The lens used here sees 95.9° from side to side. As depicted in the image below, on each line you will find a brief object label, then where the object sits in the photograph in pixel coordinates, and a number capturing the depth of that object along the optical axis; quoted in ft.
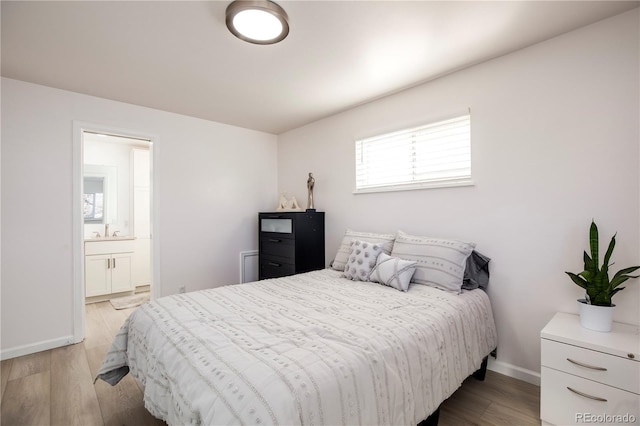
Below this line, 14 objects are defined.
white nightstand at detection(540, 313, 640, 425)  4.67
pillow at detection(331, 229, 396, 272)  8.89
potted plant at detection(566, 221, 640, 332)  5.35
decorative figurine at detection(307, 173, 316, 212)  12.50
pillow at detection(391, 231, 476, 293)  7.03
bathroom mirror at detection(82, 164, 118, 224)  15.46
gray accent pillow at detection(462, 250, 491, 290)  7.43
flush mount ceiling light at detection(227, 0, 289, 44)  5.38
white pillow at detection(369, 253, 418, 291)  7.22
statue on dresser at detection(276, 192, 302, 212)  12.51
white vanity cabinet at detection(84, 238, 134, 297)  13.87
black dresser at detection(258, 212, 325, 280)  11.15
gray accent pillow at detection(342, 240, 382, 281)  8.23
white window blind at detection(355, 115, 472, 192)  8.25
